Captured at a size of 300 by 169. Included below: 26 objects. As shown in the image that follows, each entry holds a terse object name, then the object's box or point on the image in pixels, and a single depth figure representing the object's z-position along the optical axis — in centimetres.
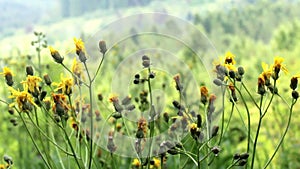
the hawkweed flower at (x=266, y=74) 78
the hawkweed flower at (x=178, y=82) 81
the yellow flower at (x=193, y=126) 75
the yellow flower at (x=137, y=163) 88
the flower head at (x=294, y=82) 80
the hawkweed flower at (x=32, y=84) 78
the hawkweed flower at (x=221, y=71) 79
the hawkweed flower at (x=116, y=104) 78
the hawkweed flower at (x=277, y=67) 78
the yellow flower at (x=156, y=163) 90
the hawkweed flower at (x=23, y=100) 77
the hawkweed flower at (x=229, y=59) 81
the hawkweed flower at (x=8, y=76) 81
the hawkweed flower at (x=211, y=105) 81
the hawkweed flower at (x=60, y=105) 78
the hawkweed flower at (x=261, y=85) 78
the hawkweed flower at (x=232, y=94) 81
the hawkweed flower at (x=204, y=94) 82
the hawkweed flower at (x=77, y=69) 82
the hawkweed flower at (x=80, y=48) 79
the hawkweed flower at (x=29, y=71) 82
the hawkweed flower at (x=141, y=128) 78
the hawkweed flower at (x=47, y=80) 85
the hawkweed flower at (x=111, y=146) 81
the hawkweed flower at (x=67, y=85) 79
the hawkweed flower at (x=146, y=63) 78
